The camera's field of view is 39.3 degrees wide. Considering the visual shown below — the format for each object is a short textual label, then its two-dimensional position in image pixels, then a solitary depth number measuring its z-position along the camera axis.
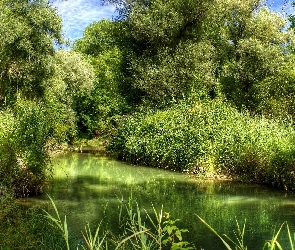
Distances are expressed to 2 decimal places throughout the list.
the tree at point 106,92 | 26.05
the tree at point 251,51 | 27.45
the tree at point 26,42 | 19.95
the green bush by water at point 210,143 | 14.61
